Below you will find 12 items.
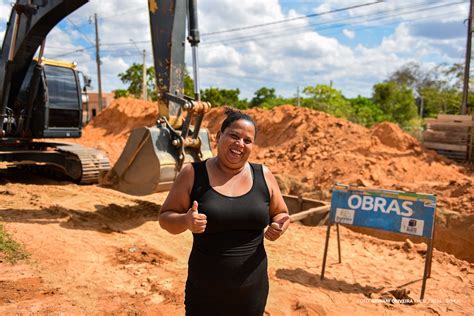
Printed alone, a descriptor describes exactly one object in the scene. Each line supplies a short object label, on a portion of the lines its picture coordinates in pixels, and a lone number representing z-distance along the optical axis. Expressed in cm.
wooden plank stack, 1216
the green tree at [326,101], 2266
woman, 234
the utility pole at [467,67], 1319
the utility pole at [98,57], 3036
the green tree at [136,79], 3469
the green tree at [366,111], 2221
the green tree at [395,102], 3114
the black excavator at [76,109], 655
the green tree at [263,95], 3631
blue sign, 515
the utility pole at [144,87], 2812
